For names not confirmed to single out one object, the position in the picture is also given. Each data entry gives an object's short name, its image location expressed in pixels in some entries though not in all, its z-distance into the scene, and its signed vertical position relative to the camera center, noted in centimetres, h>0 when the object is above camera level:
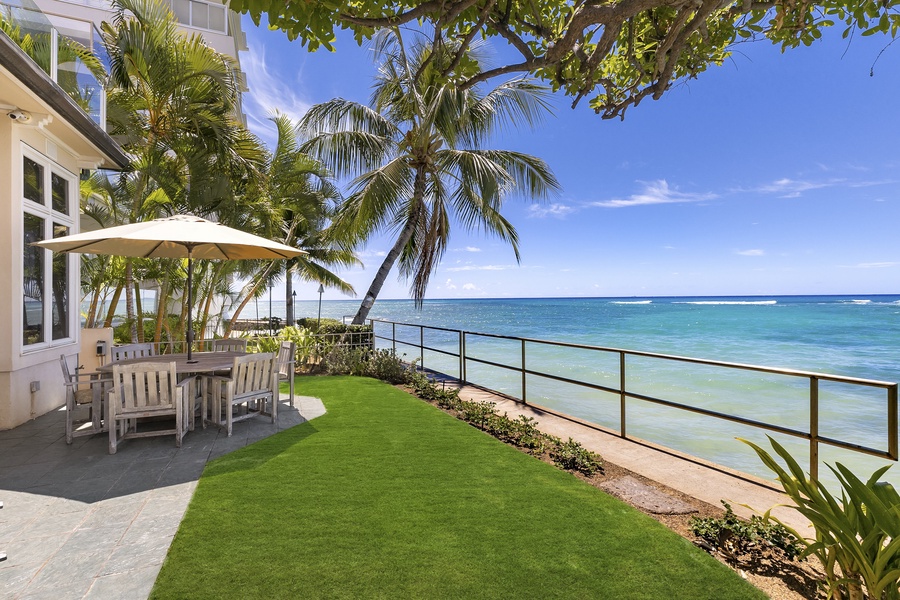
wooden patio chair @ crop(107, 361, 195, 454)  383 -84
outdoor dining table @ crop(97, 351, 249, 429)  434 -65
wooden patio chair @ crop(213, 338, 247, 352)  668 -65
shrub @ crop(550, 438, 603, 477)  350 -133
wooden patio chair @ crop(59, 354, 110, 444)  403 -98
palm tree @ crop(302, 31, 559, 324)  919 +306
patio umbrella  415 +67
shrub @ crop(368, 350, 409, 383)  752 -118
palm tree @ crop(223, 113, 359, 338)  985 +282
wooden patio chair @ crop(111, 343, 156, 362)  532 -61
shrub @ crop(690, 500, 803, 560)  232 -132
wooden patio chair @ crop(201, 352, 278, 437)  449 -92
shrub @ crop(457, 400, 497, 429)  488 -130
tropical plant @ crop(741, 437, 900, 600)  165 -95
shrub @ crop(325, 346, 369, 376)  806 -115
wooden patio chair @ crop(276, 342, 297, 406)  563 -71
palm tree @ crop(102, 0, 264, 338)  716 +349
